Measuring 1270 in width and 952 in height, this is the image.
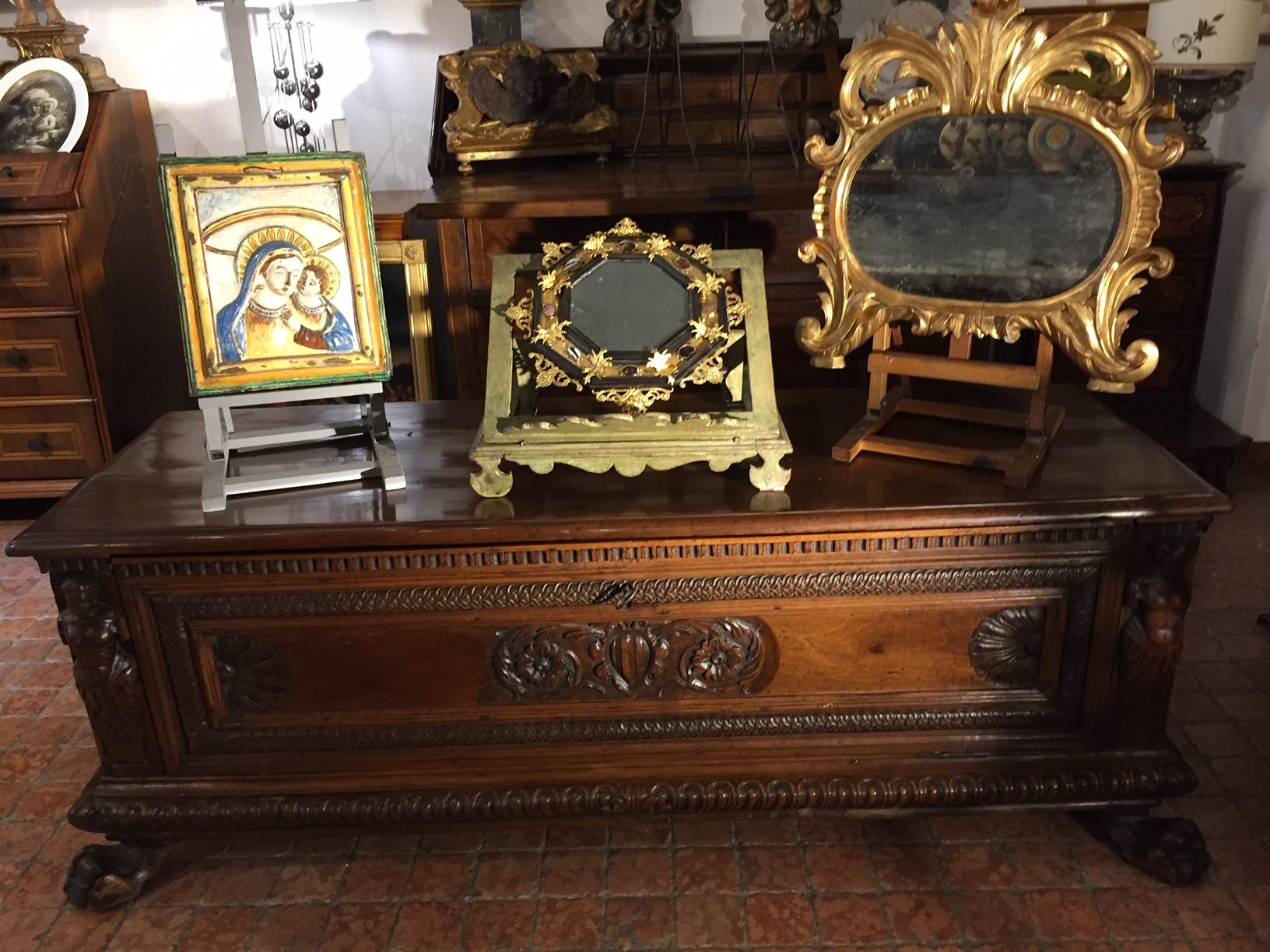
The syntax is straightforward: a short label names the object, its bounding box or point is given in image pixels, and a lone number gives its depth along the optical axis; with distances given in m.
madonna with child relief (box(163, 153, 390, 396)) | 1.93
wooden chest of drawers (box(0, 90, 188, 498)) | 3.44
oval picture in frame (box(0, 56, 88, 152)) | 3.52
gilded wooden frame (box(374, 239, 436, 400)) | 3.45
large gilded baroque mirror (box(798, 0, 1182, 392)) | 1.85
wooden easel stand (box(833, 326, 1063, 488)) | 1.99
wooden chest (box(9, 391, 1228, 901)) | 1.86
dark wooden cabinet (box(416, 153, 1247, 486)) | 3.10
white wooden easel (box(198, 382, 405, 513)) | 1.98
